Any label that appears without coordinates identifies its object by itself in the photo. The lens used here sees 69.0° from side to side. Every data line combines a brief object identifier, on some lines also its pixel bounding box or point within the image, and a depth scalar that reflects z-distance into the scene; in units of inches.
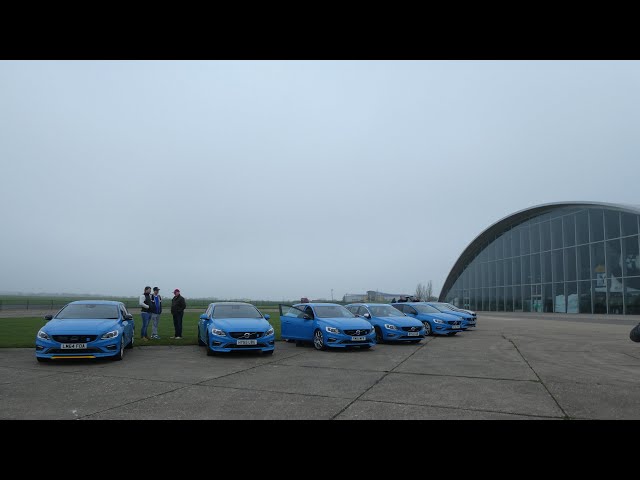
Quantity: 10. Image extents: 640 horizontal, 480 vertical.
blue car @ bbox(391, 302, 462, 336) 737.6
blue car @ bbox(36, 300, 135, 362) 390.3
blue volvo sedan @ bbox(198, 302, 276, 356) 448.8
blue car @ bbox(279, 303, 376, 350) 518.3
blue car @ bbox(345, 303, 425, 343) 601.6
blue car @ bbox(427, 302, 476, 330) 809.6
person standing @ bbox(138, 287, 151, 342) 571.8
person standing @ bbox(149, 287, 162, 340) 587.8
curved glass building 1368.1
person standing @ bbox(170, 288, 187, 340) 613.6
